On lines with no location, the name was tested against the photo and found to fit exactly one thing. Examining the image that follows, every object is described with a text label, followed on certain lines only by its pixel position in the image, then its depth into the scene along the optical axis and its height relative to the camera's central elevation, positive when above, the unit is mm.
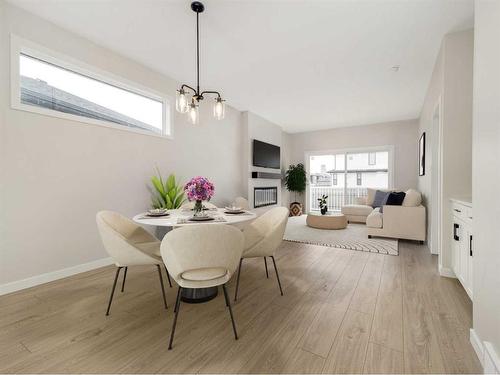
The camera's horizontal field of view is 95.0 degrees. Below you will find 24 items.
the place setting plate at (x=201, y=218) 1876 -289
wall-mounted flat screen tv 5527 +751
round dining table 1795 -303
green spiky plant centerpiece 3209 -152
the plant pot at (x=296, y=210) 7113 -815
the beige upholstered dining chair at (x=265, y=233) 2039 -495
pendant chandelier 2121 +811
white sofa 3824 -632
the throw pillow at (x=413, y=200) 3984 -273
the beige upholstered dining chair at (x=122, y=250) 1659 -502
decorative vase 2092 -219
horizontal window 2316 +1034
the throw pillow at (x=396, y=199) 4388 -285
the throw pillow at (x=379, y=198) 5553 -338
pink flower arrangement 2018 -50
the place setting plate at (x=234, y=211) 2325 -286
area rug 3574 -980
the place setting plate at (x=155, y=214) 2085 -290
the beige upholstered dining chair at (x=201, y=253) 1353 -428
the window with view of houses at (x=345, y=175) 6727 +272
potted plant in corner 7141 +25
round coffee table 4887 -808
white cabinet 1915 -540
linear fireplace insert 5656 -328
